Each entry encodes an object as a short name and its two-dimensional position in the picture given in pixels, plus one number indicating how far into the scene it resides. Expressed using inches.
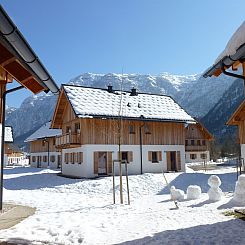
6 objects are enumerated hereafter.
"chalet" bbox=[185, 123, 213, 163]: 2071.9
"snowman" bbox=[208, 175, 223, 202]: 466.0
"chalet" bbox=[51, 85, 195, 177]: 938.7
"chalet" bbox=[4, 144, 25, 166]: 2597.9
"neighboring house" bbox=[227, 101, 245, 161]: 701.3
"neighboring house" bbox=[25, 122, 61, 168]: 1561.3
